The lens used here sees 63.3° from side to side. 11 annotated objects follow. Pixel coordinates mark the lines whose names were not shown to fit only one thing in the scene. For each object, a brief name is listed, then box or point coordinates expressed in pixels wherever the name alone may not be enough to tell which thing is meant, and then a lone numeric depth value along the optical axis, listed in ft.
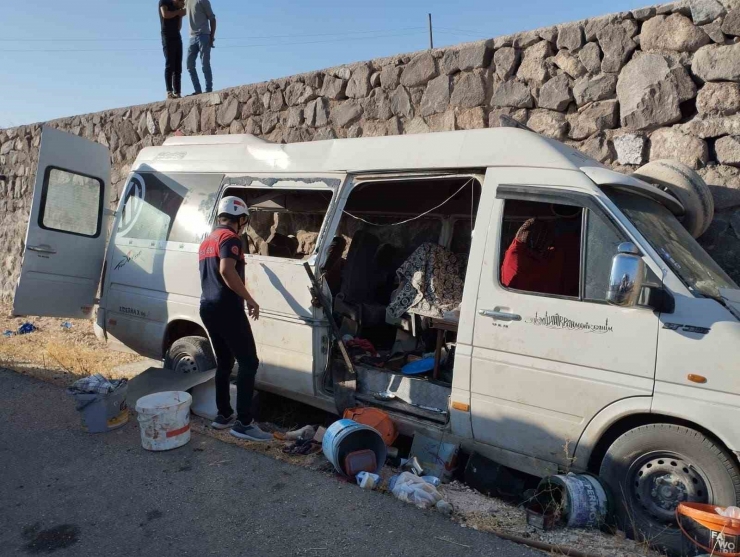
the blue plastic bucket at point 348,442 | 13.38
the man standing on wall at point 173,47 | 32.96
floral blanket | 17.18
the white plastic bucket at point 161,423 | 14.48
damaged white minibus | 11.36
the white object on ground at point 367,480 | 12.97
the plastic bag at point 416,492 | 12.34
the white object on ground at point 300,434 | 15.89
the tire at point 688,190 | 16.21
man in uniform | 15.14
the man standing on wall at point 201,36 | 32.63
